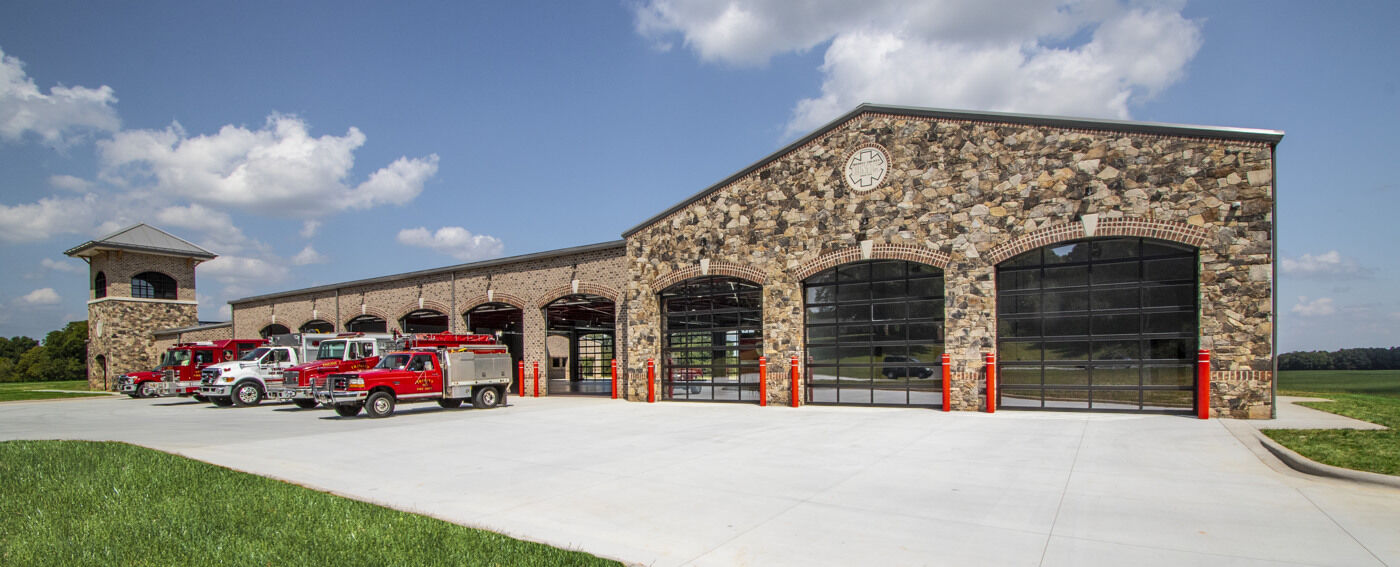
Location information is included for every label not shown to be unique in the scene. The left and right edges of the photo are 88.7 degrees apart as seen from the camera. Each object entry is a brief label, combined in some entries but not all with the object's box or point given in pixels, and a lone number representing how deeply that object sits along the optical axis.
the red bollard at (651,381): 21.14
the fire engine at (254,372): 23.59
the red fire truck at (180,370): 26.86
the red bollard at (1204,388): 13.31
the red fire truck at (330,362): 19.84
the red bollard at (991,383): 15.34
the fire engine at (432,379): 17.42
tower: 40.47
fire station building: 13.57
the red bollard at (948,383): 15.88
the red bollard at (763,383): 18.59
